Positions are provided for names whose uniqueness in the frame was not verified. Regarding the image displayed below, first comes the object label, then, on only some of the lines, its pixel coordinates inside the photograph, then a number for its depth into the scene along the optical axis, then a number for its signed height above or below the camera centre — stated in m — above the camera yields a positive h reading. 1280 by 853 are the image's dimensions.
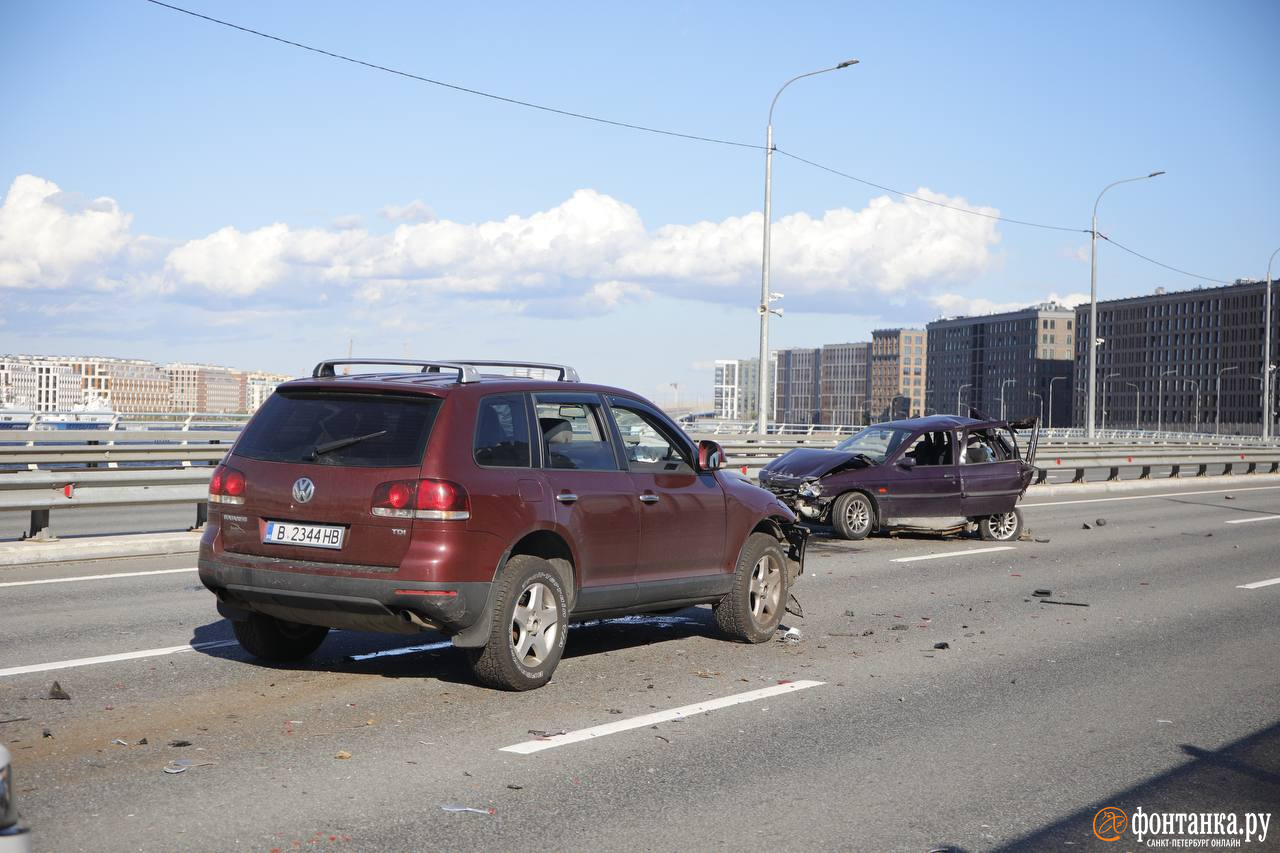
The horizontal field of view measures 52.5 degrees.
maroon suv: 6.80 -0.59
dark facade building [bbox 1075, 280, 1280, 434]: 182.00 +9.69
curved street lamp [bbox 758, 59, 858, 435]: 31.88 +3.42
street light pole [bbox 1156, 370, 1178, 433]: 186.29 +3.98
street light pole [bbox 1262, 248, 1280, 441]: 71.47 +1.79
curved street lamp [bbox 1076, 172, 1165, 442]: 47.91 +5.38
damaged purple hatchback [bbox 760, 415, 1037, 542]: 16.67 -0.77
